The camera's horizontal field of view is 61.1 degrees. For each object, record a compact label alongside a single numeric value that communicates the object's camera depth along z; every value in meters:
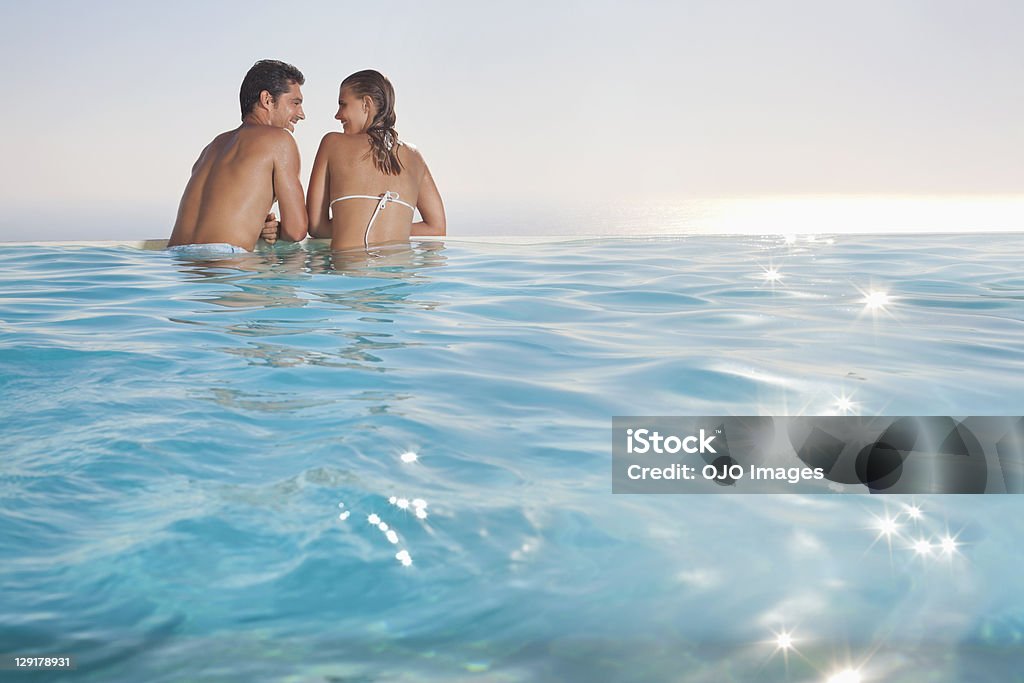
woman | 4.81
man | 4.62
